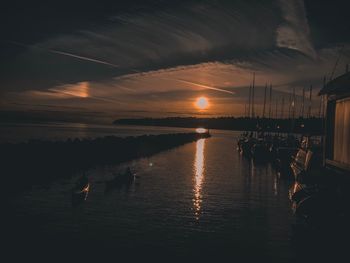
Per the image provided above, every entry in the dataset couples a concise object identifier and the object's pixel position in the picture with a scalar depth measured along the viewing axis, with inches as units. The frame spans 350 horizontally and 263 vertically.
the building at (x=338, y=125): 665.0
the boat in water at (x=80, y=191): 961.9
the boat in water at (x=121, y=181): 1221.6
